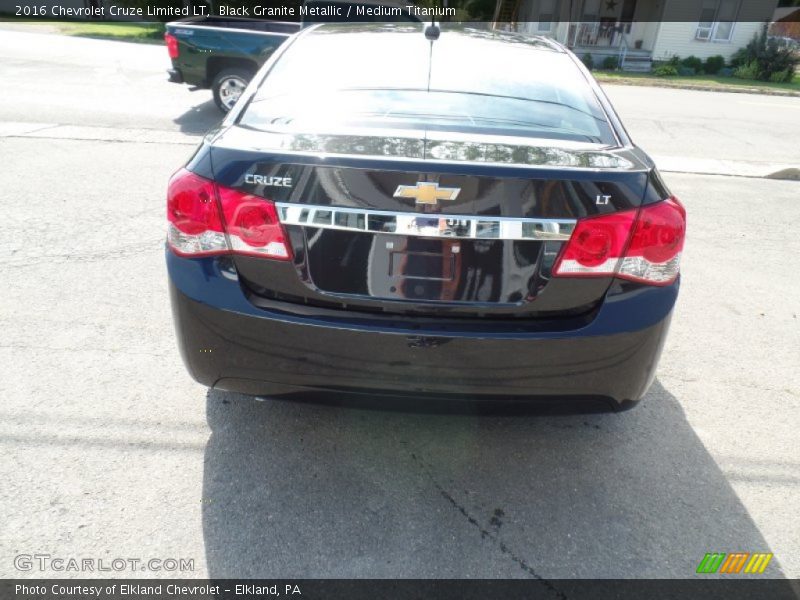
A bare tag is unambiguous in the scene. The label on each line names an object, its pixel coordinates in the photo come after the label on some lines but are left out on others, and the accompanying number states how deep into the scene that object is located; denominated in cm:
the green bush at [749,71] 2248
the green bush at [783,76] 2197
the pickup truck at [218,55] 855
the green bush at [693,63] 2403
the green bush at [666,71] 2217
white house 2481
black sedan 187
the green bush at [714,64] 2389
